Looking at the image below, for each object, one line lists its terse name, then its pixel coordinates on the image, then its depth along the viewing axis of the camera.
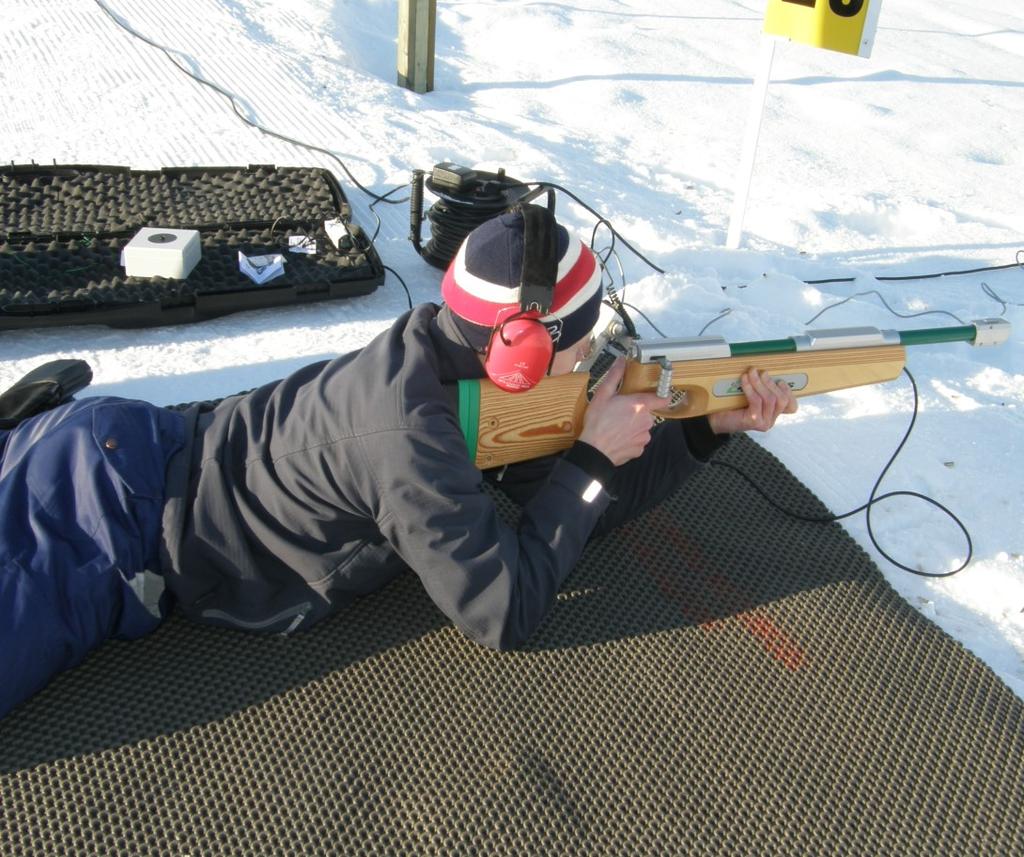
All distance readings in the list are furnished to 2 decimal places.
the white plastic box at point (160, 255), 3.58
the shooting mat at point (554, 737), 1.99
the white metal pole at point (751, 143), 4.36
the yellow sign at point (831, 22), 3.95
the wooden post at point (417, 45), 6.04
